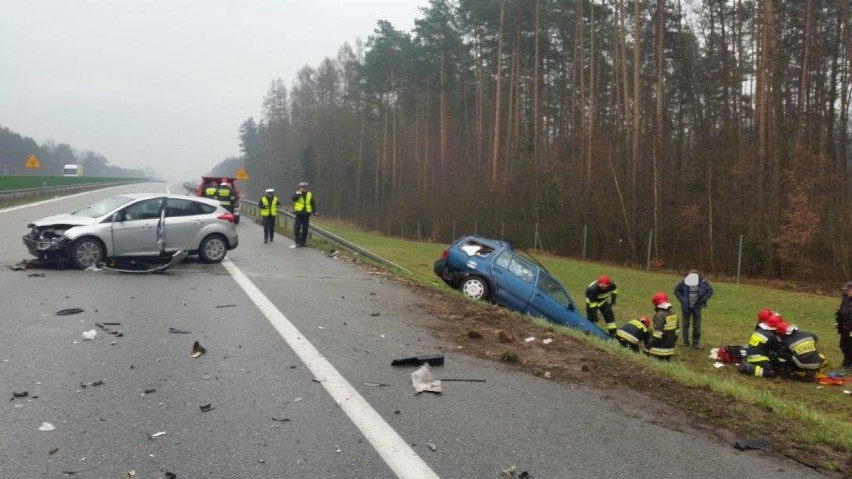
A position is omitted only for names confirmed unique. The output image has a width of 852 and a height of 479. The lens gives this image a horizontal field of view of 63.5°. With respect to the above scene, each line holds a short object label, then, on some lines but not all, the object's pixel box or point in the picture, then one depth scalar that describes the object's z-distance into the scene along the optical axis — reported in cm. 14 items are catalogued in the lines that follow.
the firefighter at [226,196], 2703
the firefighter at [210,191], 2750
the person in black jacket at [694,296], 1387
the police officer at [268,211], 1964
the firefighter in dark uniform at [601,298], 1441
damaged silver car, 1218
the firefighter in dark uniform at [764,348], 1114
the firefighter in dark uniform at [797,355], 1080
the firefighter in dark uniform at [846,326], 1176
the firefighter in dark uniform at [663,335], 1182
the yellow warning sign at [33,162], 3825
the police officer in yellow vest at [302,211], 1834
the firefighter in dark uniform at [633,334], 1173
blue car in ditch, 1284
